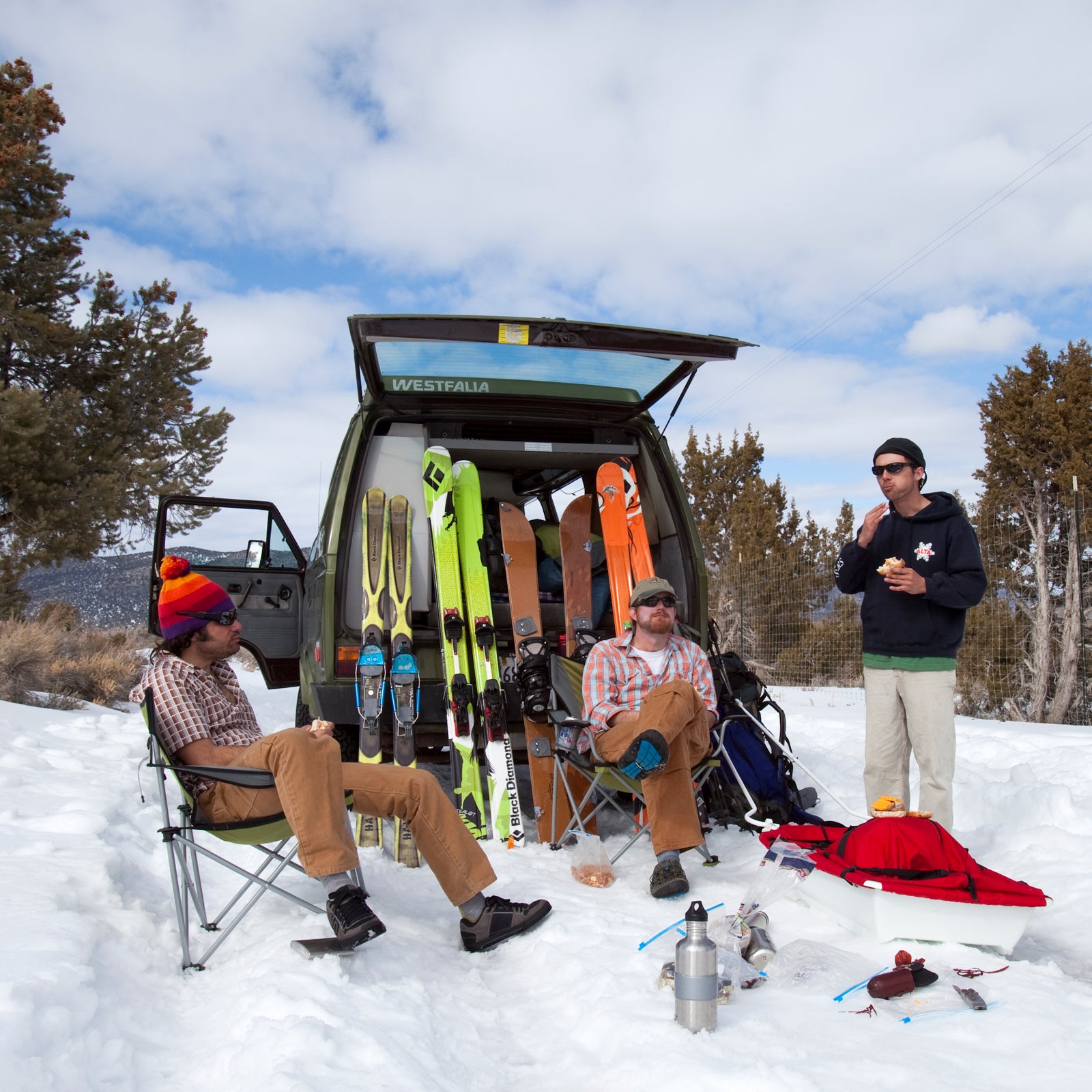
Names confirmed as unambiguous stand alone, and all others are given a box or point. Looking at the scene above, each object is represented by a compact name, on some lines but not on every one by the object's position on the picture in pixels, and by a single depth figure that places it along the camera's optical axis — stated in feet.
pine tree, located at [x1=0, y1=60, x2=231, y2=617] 39.27
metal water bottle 6.36
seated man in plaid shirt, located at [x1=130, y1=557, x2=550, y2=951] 7.78
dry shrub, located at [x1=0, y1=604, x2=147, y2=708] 22.34
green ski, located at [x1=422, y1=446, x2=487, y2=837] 13.00
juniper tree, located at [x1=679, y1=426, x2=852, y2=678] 39.55
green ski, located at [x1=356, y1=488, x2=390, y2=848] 12.42
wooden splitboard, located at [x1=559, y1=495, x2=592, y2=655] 14.53
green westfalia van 12.21
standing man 10.73
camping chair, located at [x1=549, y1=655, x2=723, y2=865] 11.37
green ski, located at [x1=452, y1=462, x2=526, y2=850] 12.66
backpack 12.81
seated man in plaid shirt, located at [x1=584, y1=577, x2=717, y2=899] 10.09
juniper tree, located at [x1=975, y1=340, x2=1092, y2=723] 31.53
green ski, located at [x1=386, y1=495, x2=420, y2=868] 12.79
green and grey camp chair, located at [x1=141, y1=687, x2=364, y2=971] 7.74
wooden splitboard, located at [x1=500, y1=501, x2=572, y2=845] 12.94
